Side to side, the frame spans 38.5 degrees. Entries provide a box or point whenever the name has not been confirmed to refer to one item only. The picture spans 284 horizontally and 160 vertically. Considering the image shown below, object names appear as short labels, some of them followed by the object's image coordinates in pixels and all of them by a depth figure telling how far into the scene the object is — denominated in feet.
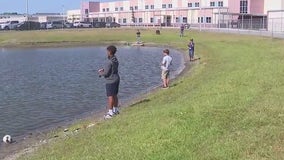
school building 288.82
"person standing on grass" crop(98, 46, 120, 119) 42.16
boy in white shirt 62.82
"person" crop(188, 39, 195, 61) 106.14
